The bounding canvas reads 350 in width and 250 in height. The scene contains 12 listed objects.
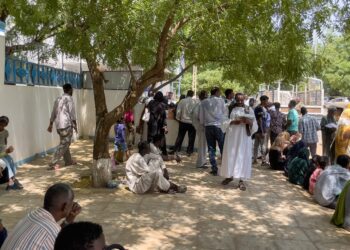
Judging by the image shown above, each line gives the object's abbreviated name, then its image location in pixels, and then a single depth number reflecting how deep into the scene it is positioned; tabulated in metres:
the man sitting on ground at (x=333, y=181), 6.53
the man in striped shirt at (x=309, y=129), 9.58
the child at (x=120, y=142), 9.27
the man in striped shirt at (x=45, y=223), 2.43
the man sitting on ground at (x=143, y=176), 6.78
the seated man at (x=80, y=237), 1.99
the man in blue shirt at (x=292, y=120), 10.42
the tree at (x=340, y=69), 43.27
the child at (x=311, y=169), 7.54
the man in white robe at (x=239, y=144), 7.46
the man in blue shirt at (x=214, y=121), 8.73
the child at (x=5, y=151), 6.57
